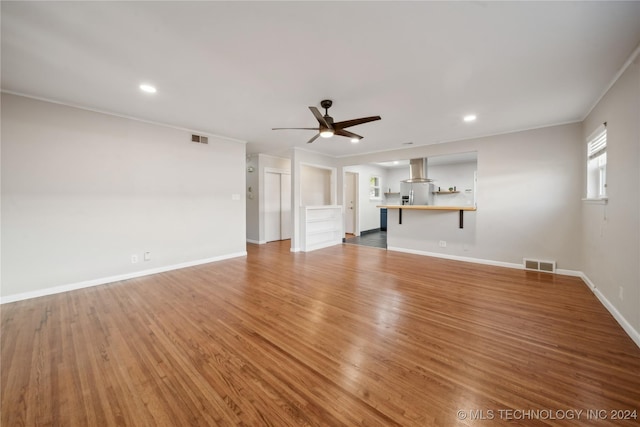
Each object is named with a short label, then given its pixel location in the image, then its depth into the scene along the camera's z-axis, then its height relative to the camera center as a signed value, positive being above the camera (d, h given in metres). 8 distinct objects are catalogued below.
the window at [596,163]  2.99 +0.60
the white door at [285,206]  7.33 +0.03
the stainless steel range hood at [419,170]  5.69 +0.89
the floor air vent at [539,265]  4.02 -1.02
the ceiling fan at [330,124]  2.83 +1.02
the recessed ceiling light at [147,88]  2.71 +1.39
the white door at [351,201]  8.18 +0.20
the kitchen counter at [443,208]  4.82 -0.03
